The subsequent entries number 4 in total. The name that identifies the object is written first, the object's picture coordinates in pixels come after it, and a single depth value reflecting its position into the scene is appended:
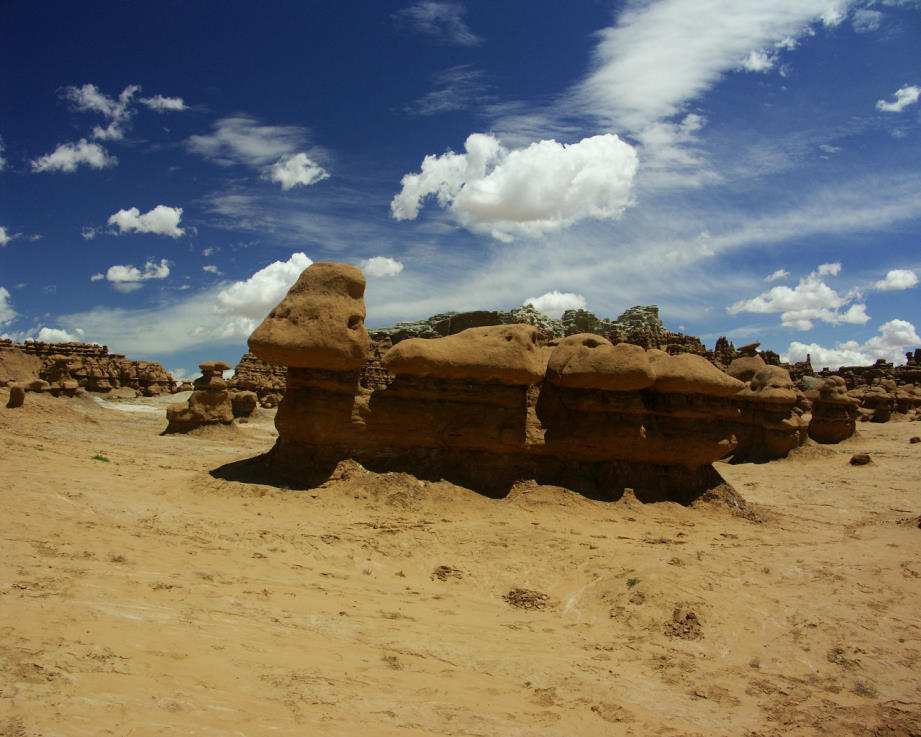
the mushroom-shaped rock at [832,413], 19.12
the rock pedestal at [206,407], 17.36
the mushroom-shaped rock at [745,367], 18.87
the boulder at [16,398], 16.88
